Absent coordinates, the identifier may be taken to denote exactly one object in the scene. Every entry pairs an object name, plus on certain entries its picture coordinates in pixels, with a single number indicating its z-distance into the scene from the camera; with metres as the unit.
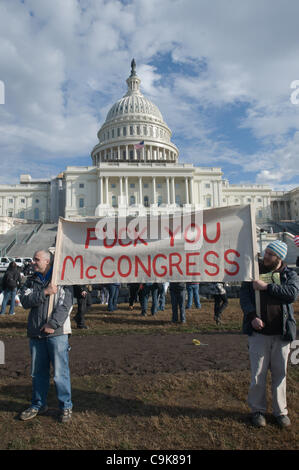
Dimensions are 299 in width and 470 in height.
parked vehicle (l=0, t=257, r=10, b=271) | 29.17
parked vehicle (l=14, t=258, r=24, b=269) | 30.94
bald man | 3.99
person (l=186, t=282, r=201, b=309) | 11.95
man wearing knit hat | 3.77
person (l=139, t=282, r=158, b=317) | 10.61
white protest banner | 4.51
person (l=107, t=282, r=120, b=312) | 11.41
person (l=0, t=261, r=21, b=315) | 10.55
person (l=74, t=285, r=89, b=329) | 8.71
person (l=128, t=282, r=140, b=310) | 12.09
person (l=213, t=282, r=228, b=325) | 9.09
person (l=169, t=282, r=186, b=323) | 9.23
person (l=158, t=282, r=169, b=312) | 11.45
